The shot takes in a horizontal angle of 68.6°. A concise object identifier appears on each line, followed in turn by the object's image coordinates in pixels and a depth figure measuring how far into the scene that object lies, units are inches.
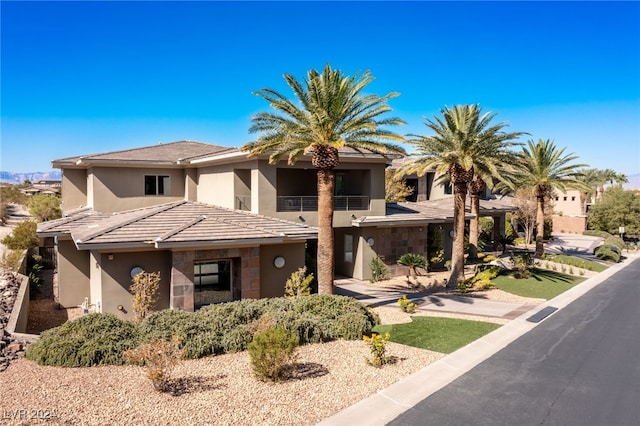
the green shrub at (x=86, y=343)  449.7
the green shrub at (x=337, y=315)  579.2
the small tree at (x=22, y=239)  1047.6
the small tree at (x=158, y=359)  397.1
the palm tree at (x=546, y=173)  1400.1
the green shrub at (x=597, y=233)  2142.0
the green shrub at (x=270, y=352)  420.2
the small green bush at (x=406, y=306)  735.7
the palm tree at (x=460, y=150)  941.8
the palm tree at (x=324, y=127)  735.1
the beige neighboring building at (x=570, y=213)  2326.5
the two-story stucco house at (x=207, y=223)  668.7
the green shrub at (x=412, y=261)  1034.7
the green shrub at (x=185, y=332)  491.2
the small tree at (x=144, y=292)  615.5
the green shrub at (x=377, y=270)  1033.5
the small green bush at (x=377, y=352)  478.9
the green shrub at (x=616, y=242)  1719.9
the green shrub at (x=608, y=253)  1496.1
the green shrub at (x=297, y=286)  747.4
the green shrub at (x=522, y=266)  1046.4
